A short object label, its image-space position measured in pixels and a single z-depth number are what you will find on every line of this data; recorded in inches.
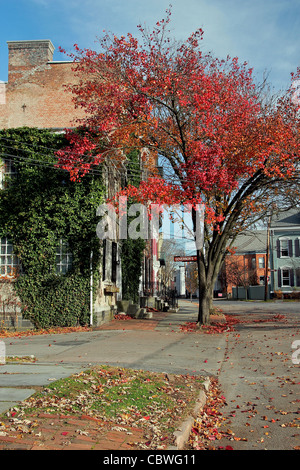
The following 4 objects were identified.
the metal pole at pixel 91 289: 617.0
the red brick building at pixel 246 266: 2566.4
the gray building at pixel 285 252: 2223.2
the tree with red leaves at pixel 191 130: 565.9
